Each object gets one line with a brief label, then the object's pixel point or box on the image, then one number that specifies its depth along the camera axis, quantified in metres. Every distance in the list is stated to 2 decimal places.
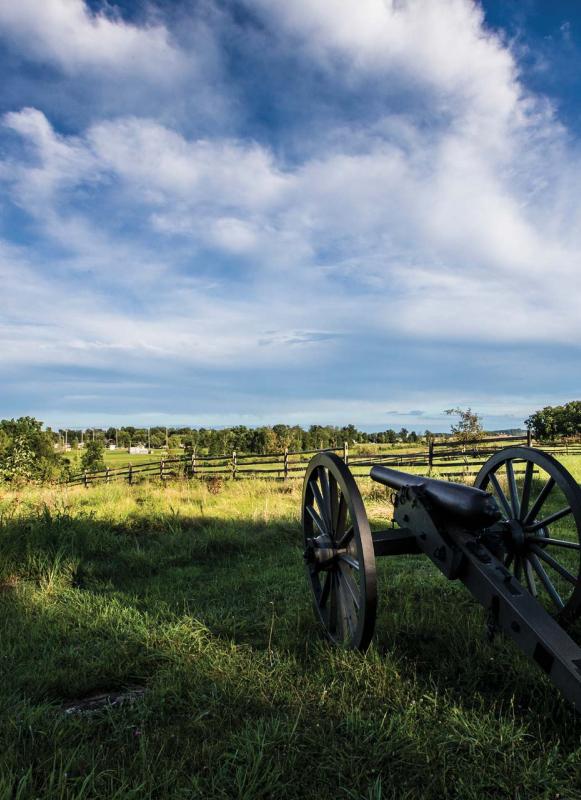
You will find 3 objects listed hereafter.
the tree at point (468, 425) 36.28
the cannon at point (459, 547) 2.55
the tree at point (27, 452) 23.86
